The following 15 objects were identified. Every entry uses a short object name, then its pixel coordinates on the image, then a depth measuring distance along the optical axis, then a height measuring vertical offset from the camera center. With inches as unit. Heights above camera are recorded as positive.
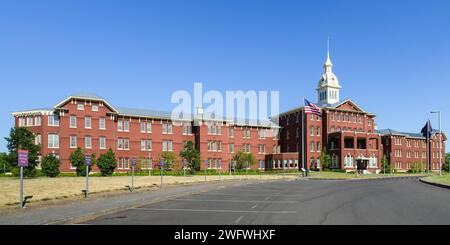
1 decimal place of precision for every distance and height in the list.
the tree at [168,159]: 2728.6 -99.0
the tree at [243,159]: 3073.3 -112.1
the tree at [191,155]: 2709.9 -74.6
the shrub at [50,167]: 2008.1 -109.5
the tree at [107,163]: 2256.4 -104.8
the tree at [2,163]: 3176.7 -144.2
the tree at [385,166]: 3324.3 -179.9
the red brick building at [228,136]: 2496.2 +55.1
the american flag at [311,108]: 2491.4 +203.1
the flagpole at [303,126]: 3042.3 +125.4
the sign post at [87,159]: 987.1 -35.9
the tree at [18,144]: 2040.0 -3.0
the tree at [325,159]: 3184.1 -115.8
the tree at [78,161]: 2172.7 -89.6
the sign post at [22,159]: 720.2 -26.1
